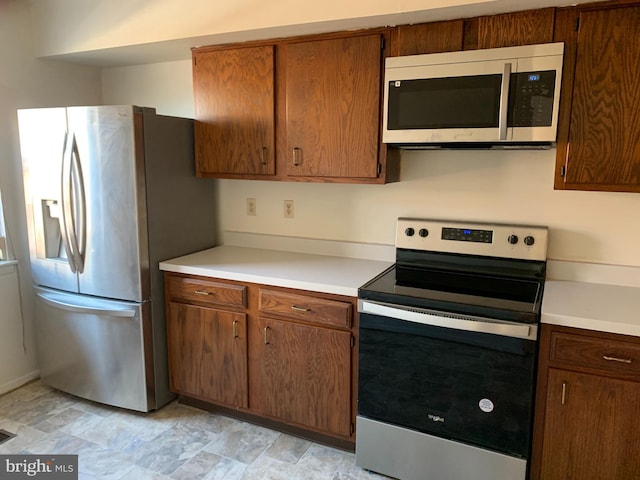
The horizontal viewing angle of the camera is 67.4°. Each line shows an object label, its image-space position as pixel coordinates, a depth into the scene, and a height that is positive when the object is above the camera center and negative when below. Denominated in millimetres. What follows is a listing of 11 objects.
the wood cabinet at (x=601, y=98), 1803 +268
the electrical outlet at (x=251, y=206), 2934 -247
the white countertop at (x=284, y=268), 2201 -514
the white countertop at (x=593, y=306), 1688 -523
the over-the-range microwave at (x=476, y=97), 1854 +282
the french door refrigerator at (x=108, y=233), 2432 -363
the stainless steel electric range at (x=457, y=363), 1825 -775
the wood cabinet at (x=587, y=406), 1702 -866
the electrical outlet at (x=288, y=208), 2822 -246
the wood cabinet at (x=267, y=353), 2207 -921
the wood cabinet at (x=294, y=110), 2240 +280
